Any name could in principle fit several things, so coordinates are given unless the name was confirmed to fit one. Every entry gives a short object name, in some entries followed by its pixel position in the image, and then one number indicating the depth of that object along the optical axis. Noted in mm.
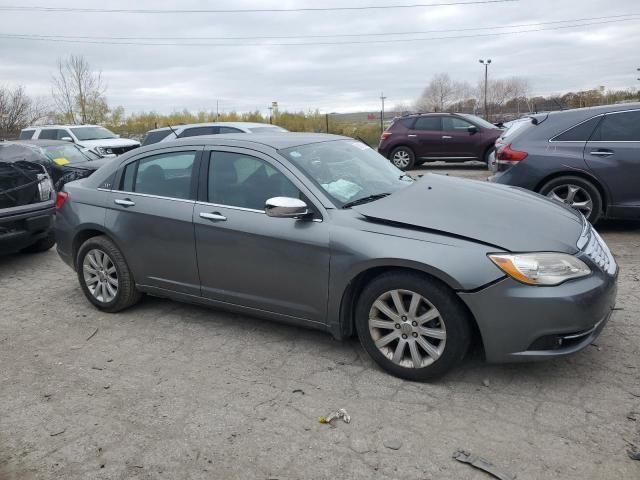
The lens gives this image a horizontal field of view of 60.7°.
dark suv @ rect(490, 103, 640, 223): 6516
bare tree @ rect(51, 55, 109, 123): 36750
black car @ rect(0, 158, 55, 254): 6074
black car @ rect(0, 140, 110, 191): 10500
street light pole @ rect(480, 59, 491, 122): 47575
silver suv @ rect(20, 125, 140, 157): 16344
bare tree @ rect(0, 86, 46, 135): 30969
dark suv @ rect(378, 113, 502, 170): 15164
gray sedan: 3143
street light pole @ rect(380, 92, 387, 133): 27398
